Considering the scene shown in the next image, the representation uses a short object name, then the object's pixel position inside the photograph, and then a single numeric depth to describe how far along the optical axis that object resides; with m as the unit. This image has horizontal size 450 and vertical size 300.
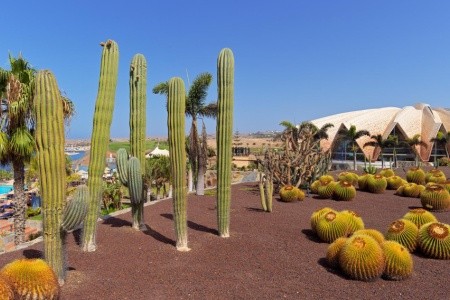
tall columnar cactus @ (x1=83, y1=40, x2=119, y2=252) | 6.89
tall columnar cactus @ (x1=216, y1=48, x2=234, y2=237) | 7.80
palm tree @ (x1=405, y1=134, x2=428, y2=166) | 33.34
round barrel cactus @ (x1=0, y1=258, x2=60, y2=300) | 4.35
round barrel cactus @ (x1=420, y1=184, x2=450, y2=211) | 11.02
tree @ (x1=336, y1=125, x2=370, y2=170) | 32.80
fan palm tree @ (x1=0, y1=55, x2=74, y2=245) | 9.64
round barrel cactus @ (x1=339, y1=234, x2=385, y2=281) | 5.57
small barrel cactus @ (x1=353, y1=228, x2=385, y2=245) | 6.40
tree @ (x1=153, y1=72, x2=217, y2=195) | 15.18
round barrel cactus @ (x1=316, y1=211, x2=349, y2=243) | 7.53
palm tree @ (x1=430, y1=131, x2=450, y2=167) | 34.82
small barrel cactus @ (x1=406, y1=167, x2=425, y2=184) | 16.42
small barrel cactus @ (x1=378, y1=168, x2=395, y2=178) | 16.92
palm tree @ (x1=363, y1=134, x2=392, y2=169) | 32.15
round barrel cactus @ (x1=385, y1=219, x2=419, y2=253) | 6.91
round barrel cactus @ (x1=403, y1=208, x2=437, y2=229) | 7.64
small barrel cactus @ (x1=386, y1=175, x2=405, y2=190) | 15.42
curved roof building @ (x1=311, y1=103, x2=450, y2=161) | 40.53
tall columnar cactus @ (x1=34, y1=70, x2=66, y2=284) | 5.12
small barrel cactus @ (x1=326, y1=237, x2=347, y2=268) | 6.16
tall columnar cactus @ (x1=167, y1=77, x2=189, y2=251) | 6.95
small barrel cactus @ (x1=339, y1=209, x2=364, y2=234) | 7.71
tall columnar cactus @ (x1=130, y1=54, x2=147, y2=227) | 8.27
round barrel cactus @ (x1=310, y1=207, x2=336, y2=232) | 8.00
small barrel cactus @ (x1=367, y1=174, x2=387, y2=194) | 14.55
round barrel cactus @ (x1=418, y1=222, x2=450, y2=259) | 6.62
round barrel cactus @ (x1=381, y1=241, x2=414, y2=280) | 5.66
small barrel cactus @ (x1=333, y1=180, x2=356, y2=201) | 12.74
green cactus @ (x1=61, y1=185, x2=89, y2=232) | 5.12
